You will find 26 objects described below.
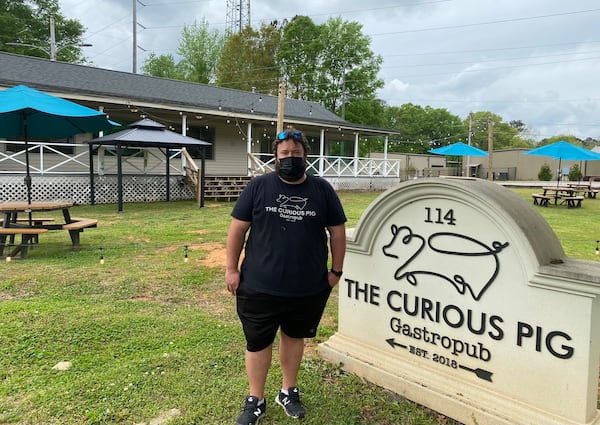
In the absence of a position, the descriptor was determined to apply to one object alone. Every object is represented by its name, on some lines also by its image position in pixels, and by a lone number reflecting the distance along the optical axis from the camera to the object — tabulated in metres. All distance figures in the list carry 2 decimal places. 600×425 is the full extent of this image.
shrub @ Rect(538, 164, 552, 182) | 41.06
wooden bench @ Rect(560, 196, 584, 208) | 14.79
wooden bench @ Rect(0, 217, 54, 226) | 6.66
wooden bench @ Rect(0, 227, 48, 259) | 5.70
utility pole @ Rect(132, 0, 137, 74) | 33.84
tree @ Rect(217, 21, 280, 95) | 40.25
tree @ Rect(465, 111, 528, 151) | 76.06
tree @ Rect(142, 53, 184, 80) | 43.81
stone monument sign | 2.05
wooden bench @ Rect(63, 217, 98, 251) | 6.11
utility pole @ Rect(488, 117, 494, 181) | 14.36
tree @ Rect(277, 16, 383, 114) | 41.22
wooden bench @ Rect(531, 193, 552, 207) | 15.58
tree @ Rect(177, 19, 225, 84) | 43.88
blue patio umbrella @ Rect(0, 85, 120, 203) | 5.95
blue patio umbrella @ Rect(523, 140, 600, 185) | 15.96
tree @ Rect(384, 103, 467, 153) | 65.44
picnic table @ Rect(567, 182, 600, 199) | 19.30
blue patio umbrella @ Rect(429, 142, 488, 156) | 19.12
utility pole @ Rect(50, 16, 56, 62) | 25.40
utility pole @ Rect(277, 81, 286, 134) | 8.94
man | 2.16
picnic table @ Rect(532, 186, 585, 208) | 14.85
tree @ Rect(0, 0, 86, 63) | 30.27
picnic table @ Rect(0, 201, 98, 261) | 5.79
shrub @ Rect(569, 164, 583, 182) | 37.58
